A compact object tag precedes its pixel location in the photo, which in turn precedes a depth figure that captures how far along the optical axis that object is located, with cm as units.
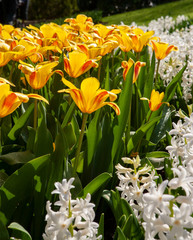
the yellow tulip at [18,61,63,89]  118
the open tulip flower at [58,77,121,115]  110
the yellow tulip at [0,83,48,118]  109
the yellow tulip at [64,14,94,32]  176
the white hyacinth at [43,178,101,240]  93
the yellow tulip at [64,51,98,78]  124
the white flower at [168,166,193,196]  91
